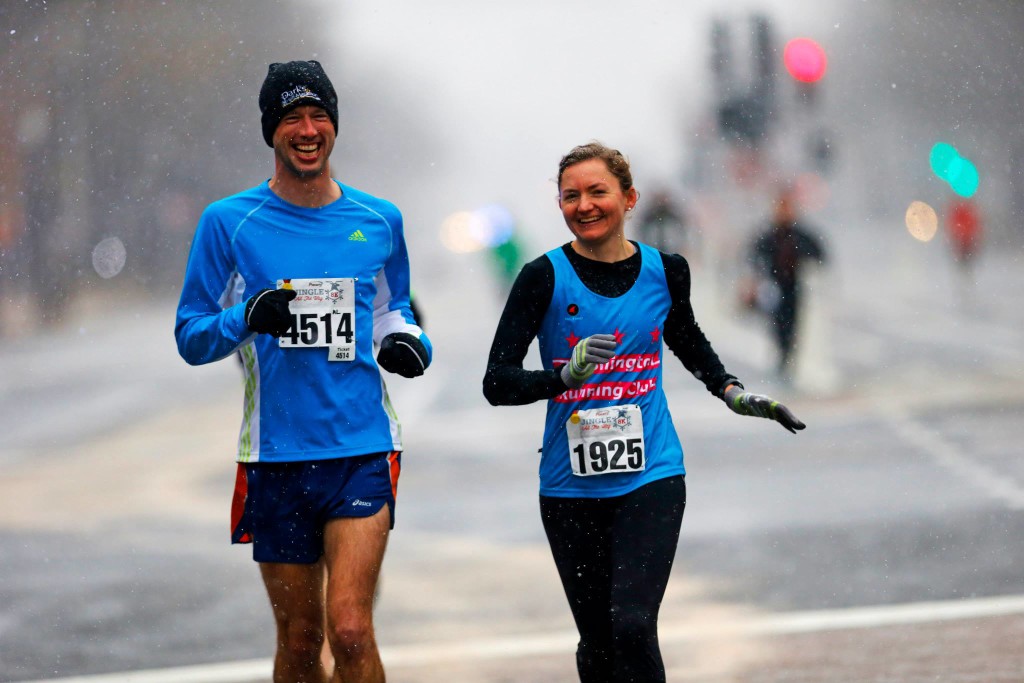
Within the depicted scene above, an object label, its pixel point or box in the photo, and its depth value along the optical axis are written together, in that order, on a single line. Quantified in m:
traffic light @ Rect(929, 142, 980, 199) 65.62
